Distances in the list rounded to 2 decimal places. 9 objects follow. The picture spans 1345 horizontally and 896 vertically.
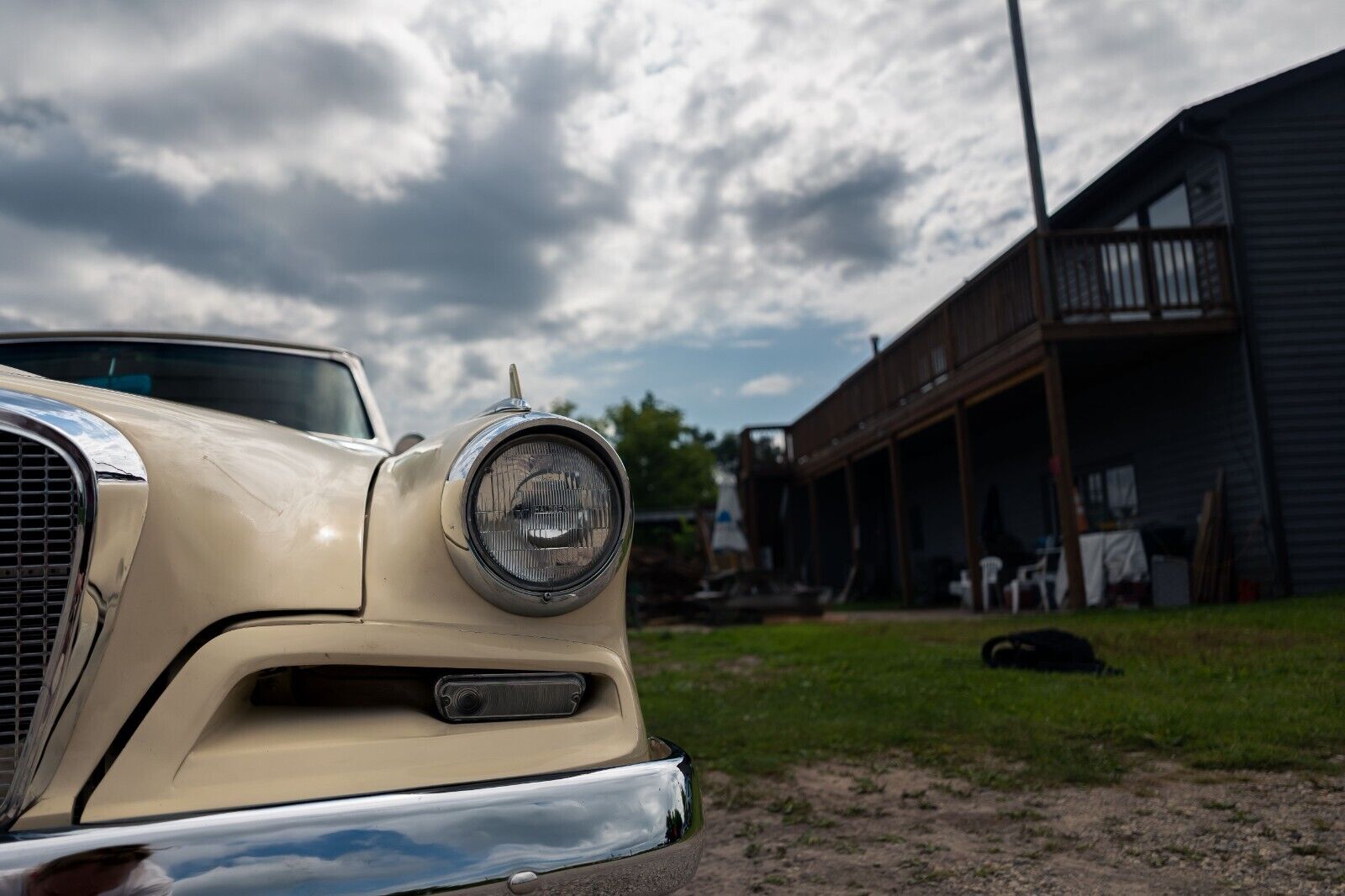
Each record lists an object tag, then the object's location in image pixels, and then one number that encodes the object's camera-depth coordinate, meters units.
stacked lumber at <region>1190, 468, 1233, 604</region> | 9.14
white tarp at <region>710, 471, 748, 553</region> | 14.05
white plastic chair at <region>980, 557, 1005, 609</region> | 12.17
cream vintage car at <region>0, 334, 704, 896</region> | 1.12
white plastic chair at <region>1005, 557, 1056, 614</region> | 10.53
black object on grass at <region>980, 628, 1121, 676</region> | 5.11
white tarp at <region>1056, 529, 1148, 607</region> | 9.55
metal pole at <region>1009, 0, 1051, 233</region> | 12.17
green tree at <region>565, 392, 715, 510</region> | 41.69
